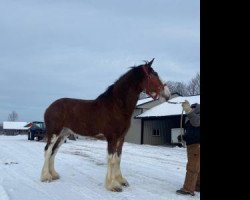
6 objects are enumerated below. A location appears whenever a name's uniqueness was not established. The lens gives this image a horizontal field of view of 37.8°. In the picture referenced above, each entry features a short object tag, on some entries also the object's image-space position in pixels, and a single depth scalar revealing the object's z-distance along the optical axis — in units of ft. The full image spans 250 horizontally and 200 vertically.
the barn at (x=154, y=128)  111.96
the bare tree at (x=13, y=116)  565.49
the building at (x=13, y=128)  301.71
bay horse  23.39
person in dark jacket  21.21
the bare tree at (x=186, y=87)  246.35
